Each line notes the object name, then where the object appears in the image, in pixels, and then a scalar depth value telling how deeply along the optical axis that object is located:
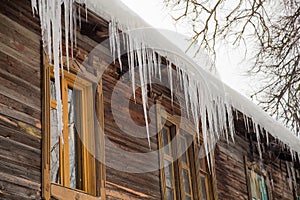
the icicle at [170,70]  7.51
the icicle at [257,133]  10.07
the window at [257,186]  11.09
